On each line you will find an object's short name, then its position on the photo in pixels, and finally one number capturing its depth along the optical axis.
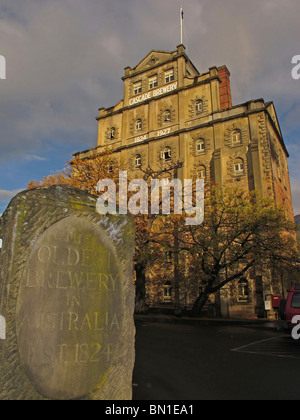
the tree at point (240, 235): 17.39
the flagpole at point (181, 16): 34.01
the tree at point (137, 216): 18.99
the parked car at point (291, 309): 11.35
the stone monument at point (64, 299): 3.27
